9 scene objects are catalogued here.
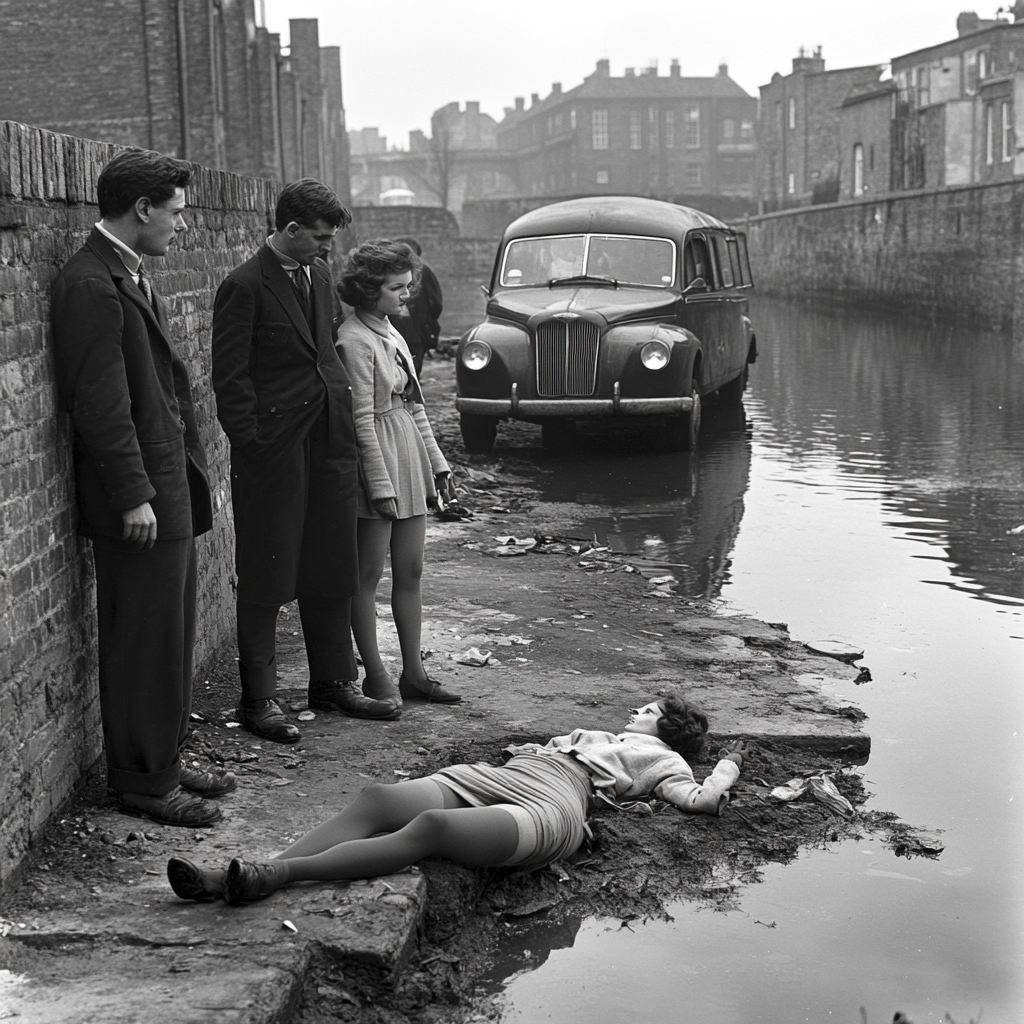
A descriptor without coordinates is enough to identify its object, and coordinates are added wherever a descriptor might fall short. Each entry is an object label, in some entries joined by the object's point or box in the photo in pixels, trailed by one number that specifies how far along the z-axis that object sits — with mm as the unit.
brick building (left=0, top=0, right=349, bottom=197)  26141
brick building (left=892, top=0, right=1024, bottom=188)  43344
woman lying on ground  3514
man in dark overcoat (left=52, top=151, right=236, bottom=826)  3803
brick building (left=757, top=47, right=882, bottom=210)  67062
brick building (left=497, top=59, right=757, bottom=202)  98750
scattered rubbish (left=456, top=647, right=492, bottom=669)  6176
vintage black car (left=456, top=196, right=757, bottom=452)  12562
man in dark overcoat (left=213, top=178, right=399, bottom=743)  4770
